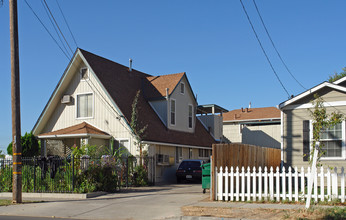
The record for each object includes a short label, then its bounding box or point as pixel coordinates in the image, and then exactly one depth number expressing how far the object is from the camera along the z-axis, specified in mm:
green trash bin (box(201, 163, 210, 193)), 15578
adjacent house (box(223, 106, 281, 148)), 38562
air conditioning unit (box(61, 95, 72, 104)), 25361
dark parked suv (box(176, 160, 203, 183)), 23709
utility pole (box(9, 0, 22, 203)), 14805
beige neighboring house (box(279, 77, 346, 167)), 15834
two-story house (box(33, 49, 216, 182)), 23594
